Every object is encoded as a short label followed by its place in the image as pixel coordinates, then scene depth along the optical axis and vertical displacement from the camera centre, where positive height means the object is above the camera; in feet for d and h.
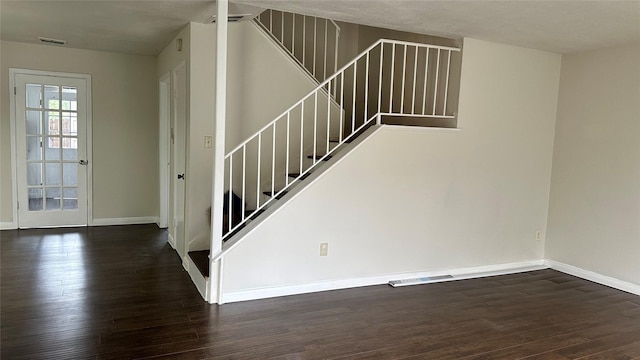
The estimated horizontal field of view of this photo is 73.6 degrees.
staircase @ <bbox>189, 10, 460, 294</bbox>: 12.41 +1.02
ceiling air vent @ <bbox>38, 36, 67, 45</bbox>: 15.75 +3.46
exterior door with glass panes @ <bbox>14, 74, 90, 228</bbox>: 17.43 -0.68
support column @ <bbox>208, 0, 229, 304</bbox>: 10.08 -0.37
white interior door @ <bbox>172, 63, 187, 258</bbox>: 13.61 -0.45
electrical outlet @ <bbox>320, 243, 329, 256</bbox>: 12.04 -2.91
